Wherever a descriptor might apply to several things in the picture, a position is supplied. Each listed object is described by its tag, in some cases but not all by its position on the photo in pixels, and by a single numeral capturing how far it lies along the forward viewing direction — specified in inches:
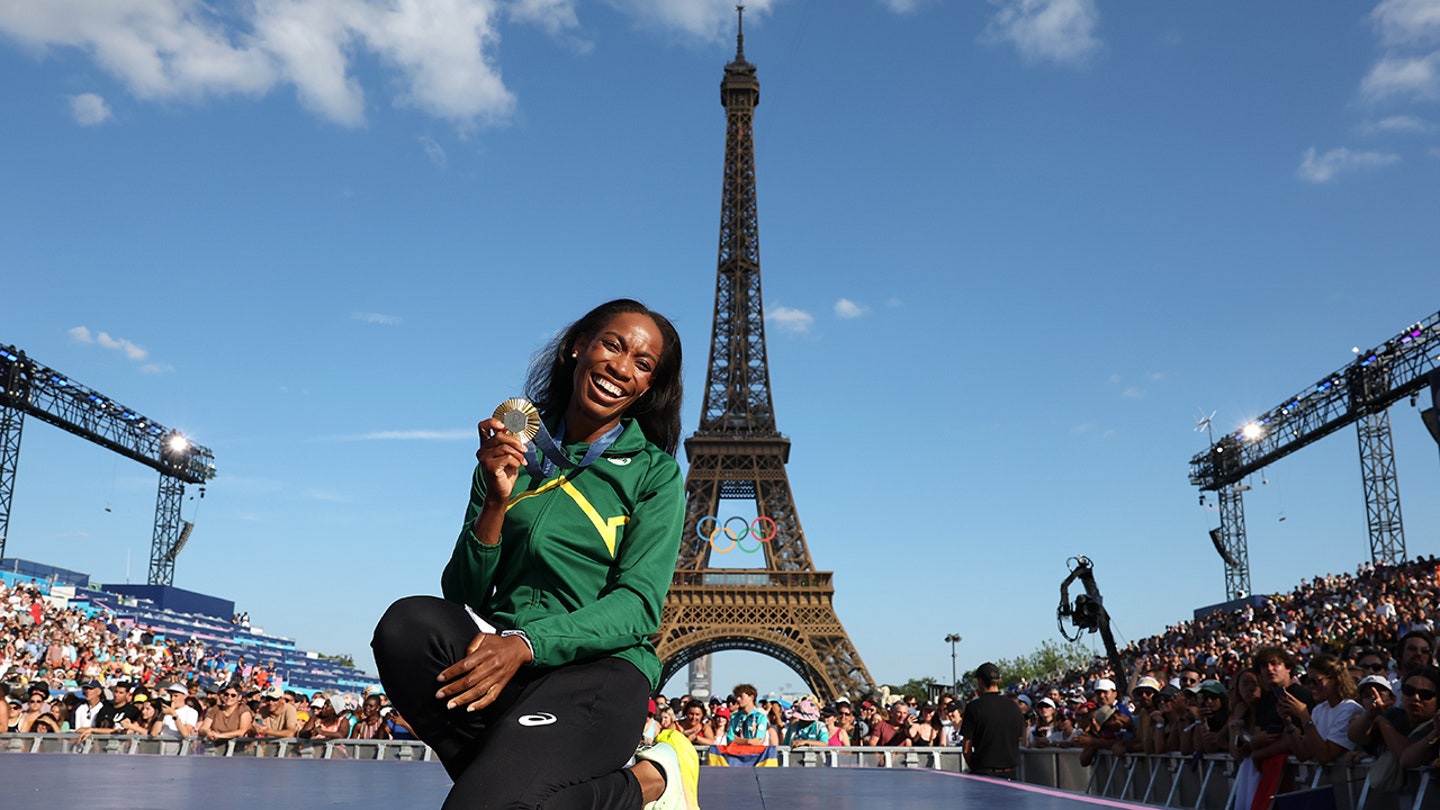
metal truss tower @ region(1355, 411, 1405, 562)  1208.8
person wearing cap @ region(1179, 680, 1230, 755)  314.7
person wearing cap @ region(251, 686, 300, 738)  471.2
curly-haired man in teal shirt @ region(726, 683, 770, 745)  452.0
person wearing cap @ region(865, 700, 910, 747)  557.0
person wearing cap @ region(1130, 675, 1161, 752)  373.1
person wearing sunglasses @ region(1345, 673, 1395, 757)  251.6
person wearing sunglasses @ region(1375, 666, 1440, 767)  235.1
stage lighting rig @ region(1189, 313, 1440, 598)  1090.1
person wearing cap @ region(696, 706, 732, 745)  491.2
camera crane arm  570.3
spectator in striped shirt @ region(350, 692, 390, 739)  508.7
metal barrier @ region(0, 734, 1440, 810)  253.3
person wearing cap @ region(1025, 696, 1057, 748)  522.0
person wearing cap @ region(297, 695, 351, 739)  497.0
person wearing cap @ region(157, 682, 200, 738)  437.4
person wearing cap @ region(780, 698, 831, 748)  517.7
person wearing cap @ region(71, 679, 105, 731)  460.8
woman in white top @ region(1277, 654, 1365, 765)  259.1
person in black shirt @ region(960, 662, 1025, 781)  315.9
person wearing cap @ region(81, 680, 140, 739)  454.9
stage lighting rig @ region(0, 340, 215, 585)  1284.4
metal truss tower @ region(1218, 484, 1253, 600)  1595.7
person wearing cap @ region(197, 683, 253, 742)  448.5
